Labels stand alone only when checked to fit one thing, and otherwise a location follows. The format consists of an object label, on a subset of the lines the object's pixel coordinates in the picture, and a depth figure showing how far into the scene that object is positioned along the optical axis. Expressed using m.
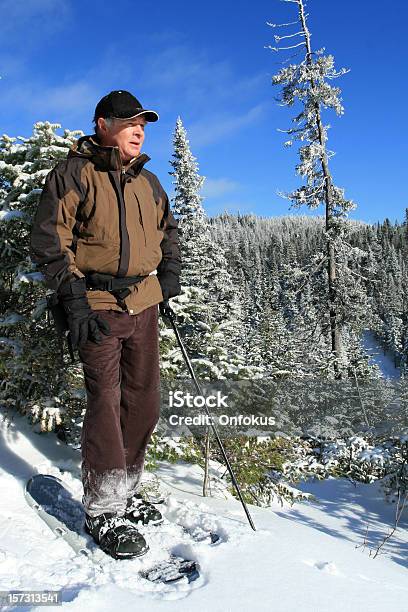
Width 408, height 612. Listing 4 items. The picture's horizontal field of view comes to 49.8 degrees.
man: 2.52
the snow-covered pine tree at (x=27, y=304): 3.84
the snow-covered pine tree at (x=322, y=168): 14.19
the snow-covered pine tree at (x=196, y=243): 18.08
